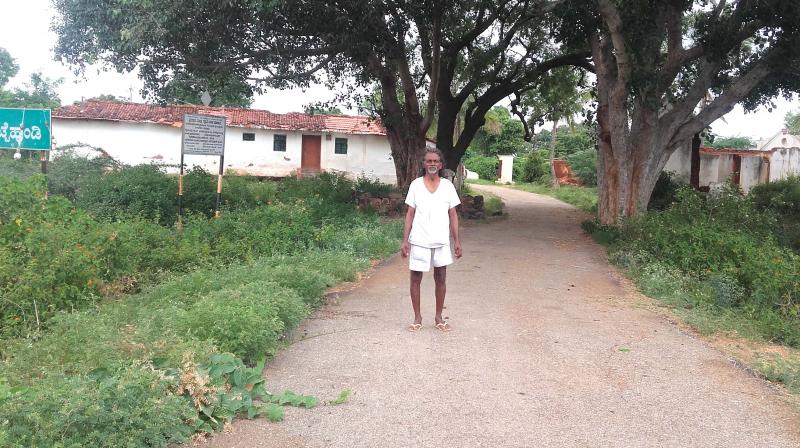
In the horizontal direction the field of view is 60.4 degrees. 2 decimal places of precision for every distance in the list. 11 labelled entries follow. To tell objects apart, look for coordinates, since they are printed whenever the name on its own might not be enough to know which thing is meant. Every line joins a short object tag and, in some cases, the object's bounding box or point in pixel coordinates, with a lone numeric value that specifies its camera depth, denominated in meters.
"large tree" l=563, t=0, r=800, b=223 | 12.97
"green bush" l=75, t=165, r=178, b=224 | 12.89
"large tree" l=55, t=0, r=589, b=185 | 12.82
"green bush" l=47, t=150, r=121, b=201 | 14.99
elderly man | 6.29
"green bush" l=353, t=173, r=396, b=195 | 18.92
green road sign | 11.00
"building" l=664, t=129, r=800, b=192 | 23.58
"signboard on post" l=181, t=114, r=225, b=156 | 12.07
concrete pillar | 49.25
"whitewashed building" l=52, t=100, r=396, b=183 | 30.28
